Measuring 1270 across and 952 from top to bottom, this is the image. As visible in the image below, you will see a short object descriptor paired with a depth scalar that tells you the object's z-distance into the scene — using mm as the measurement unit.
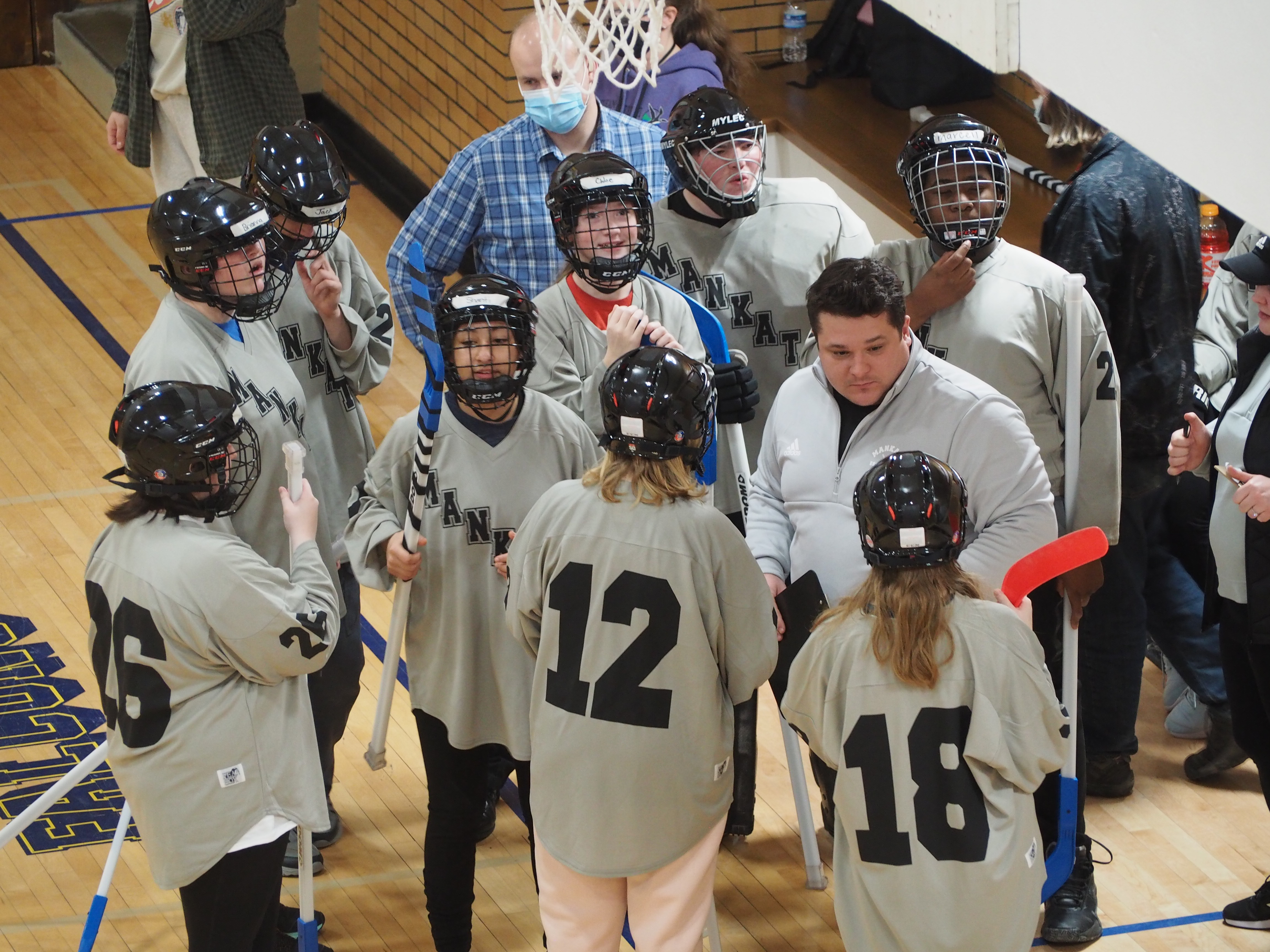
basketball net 9141
